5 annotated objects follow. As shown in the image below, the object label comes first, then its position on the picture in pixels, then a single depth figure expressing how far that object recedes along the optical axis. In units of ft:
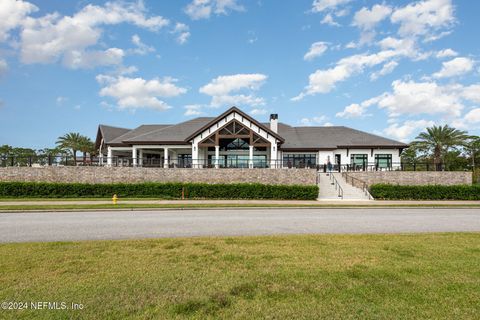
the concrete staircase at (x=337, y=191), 81.04
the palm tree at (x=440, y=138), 133.28
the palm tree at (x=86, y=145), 168.04
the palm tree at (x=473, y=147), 161.37
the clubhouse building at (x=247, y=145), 109.19
